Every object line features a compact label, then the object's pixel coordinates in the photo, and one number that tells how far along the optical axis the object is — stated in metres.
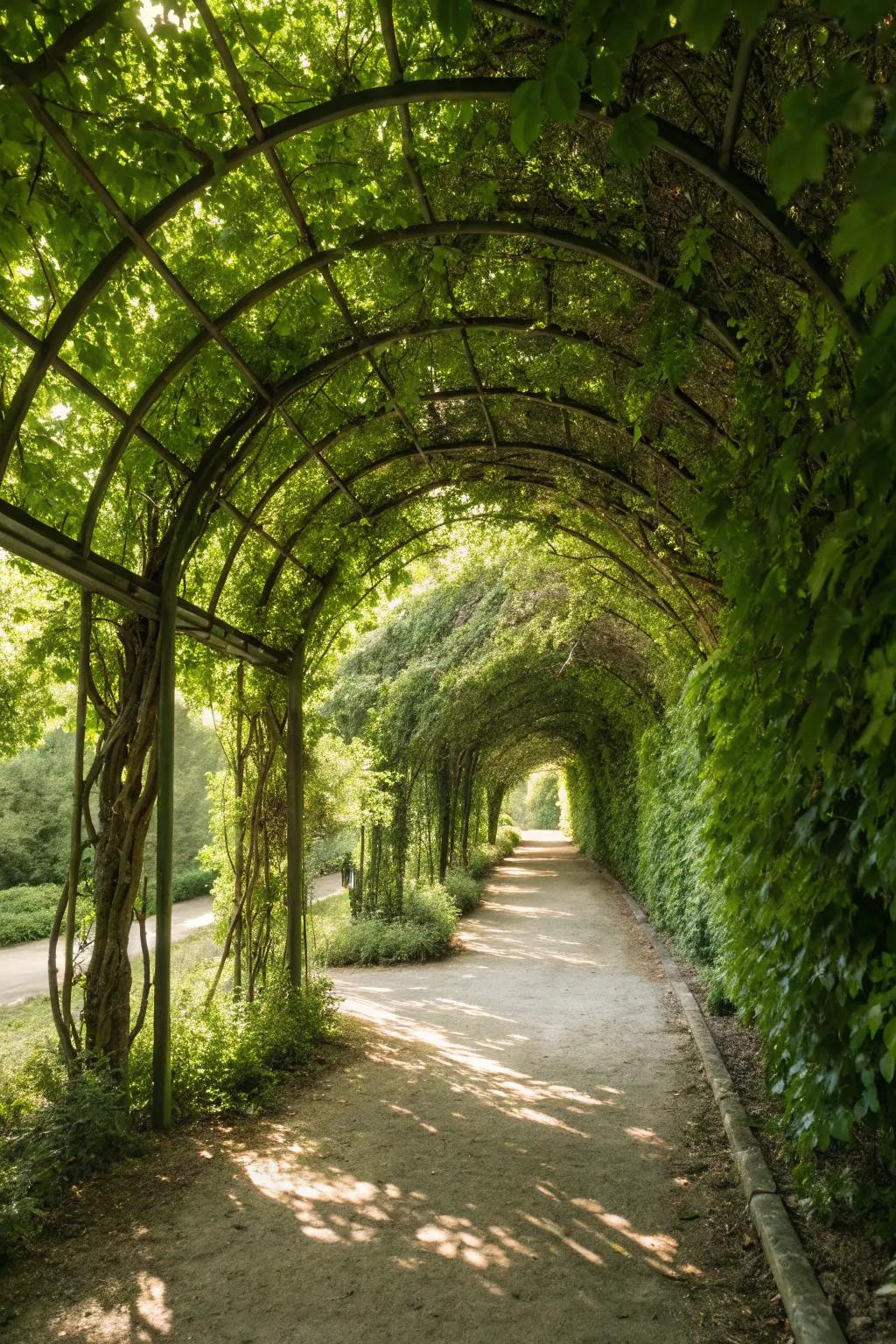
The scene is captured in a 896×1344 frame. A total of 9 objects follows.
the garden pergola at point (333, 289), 2.85
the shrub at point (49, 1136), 3.30
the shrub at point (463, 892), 15.61
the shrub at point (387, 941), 10.92
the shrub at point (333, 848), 11.78
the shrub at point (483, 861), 20.72
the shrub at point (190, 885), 24.50
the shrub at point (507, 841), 31.23
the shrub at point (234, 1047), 4.76
